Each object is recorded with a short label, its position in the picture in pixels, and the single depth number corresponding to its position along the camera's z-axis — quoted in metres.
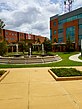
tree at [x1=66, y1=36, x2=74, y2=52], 24.22
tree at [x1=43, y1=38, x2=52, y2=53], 22.20
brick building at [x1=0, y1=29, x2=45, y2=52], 31.55
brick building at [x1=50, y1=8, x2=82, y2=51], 28.63
